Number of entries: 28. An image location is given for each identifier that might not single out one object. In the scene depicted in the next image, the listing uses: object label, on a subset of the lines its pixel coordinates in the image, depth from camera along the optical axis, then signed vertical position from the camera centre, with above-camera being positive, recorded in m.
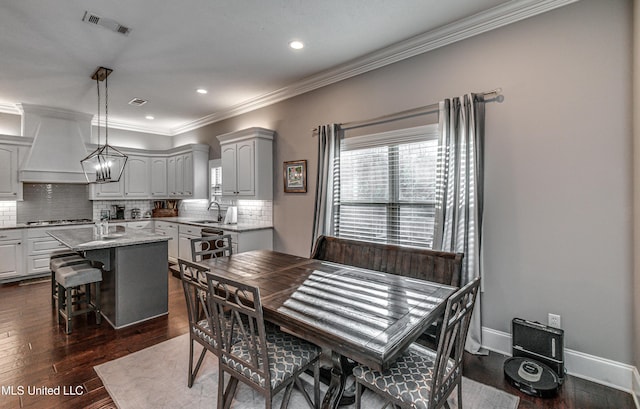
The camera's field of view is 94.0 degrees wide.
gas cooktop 5.13 -0.32
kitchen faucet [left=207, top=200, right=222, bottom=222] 5.69 -0.01
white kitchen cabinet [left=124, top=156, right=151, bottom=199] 6.19 +0.56
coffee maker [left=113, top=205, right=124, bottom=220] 6.28 -0.17
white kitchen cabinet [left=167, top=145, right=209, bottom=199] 5.89 +0.62
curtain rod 2.60 +0.92
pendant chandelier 3.62 +0.56
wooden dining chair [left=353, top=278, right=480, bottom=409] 1.33 -0.86
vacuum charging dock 2.05 -1.20
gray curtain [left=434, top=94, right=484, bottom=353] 2.58 +0.14
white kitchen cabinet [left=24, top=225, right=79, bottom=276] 4.87 -0.75
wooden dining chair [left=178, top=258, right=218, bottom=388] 1.81 -0.77
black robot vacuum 2.01 -1.24
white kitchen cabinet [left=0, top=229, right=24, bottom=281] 4.64 -0.79
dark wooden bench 2.36 -0.51
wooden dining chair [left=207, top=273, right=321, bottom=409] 1.47 -0.85
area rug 1.96 -1.32
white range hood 4.94 +1.04
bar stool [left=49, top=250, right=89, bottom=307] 3.41 -0.66
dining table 1.32 -0.58
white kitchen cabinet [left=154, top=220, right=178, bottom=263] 5.62 -0.56
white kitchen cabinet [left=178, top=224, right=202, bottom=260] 5.15 -0.58
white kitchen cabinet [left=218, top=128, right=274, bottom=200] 4.50 +0.63
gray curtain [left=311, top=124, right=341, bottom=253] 3.69 +0.27
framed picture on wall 4.18 +0.38
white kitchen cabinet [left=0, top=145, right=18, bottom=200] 4.80 +0.54
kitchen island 3.13 -0.76
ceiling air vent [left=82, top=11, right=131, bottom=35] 2.57 +1.62
